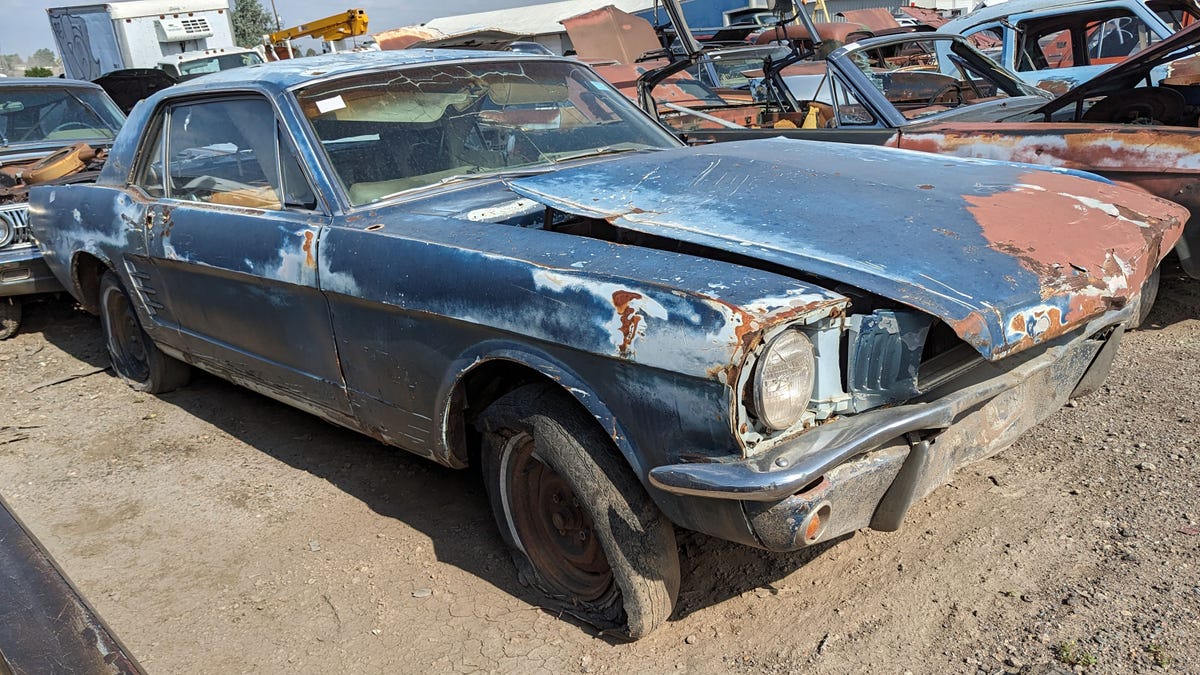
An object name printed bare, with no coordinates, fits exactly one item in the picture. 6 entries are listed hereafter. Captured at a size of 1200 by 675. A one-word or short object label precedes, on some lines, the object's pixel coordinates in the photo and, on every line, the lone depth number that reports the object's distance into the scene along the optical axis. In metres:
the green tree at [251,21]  54.25
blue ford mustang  2.08
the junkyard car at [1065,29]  7.48
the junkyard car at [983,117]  3.93
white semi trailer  16.44
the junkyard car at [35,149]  5.61
